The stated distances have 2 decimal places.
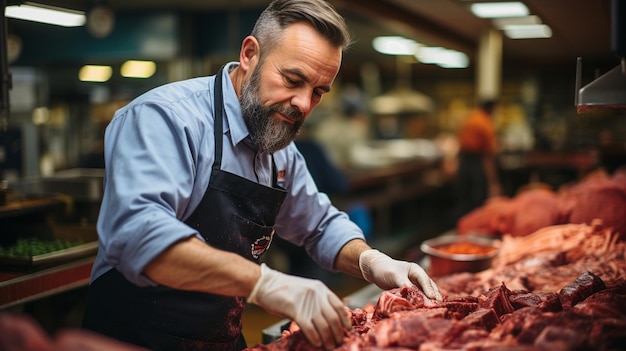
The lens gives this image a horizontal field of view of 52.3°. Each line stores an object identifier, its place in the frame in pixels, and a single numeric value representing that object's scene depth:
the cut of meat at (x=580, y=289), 2.27
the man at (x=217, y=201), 1.76
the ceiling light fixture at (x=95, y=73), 8.27
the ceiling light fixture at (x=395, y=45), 9.50
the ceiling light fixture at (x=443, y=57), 11.59
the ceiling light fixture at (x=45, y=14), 3.57
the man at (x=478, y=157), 9.30
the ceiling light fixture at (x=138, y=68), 8.01
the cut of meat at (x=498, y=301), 2.19
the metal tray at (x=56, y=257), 3.20
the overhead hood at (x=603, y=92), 2.27
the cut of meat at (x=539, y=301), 2.17
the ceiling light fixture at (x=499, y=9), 7.40
